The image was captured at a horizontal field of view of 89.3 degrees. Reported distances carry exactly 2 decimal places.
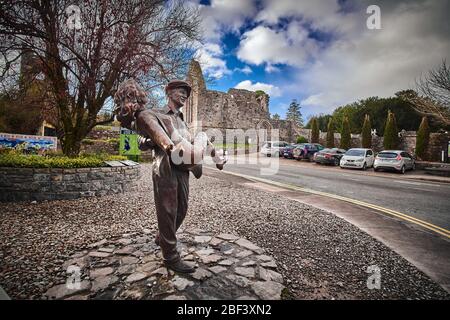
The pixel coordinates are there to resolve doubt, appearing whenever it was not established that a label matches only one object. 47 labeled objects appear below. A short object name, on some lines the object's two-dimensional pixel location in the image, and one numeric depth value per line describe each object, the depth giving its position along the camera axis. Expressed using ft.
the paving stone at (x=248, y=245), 10.94
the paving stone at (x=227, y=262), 9.49
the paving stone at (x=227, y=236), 12.30
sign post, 45.19
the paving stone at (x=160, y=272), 8.48
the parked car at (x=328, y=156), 68.13
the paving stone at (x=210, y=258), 9.68
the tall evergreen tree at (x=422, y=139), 76.79
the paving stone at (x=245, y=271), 8.73
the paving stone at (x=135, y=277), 8.17
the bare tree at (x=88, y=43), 22.17
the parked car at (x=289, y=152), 83.96
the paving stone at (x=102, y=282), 7.83
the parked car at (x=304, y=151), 78.89
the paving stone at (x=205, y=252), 10.33
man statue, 8.01
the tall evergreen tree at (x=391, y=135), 83.86
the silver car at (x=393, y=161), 53.83
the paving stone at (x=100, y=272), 8.59
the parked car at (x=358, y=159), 59.93
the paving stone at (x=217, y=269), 8.93
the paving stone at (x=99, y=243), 11.33
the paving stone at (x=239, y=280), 8.20
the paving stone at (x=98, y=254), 10.12
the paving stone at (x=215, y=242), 11.47
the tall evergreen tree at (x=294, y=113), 267.39
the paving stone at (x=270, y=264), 9.50
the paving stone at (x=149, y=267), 8.77
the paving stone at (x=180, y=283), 7.75
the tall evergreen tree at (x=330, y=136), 100.22
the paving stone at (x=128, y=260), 9.45
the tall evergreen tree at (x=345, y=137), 95.26
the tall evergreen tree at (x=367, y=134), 89.33
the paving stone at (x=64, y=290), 7.49
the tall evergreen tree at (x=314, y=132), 107.04
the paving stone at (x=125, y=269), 8.70
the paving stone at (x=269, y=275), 8.61
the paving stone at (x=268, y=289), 7.65
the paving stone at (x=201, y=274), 8.39
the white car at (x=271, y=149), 88.58
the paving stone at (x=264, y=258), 10.00
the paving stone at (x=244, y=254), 10.28
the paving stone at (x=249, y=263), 9.47
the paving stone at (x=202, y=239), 11.82
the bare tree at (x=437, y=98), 48.55
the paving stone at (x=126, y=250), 10.35
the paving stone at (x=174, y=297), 7.20
